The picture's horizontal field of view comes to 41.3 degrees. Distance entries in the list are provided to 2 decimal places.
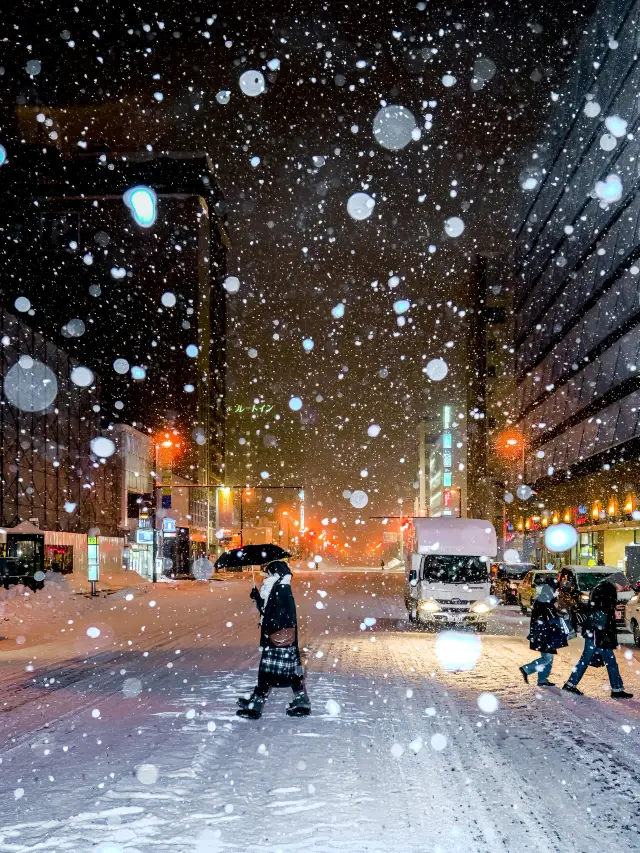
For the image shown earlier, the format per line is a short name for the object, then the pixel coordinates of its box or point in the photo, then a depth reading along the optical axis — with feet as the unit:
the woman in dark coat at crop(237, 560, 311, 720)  31.68
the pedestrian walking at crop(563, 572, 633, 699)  38.14
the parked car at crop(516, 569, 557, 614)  93.04
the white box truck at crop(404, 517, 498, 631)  73.26
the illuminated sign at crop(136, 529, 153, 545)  205.87
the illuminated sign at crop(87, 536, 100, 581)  133.27
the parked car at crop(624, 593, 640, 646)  60.68
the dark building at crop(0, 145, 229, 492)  343.26
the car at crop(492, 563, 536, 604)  118.21
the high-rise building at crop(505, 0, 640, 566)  146.61
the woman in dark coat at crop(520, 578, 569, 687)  41.01
